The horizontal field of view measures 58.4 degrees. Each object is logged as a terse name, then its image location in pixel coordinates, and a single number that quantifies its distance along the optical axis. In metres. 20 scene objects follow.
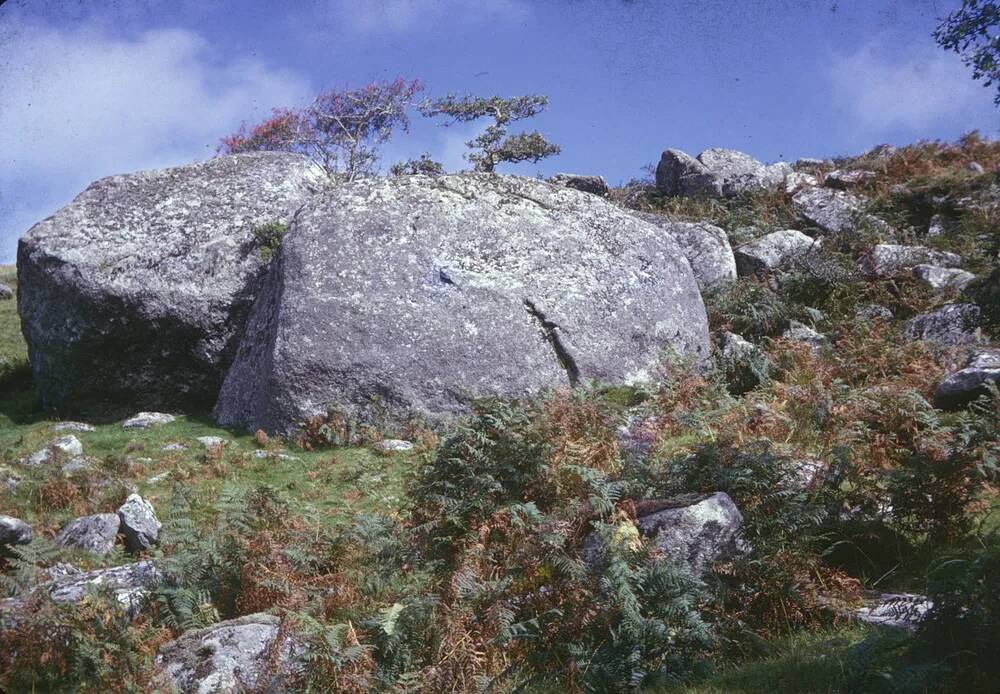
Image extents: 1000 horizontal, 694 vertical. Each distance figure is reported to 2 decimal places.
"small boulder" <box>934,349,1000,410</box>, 11.27
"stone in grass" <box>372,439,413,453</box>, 14.13
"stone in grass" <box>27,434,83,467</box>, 13.99
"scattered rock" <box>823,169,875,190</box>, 24.67
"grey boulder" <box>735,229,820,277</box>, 20.95
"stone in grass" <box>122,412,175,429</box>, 16.86
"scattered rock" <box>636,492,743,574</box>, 8.07
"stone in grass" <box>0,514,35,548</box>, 9.92
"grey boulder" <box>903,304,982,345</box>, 15.48
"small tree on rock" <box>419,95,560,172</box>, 30.20
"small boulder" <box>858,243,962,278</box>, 18.81
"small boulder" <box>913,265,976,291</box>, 17.76
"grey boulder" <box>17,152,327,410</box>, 17.91
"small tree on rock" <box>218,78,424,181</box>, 33.50
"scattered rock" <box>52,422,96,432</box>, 16.98
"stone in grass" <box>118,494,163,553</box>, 10.49
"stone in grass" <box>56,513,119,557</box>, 10.41
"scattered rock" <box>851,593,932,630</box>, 6.66
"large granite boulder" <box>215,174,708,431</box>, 15.38
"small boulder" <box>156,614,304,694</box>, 7.27
